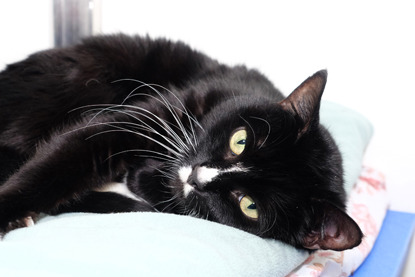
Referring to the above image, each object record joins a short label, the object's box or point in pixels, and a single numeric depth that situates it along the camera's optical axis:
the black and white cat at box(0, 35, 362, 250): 0.35
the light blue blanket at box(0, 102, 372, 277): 0.27
